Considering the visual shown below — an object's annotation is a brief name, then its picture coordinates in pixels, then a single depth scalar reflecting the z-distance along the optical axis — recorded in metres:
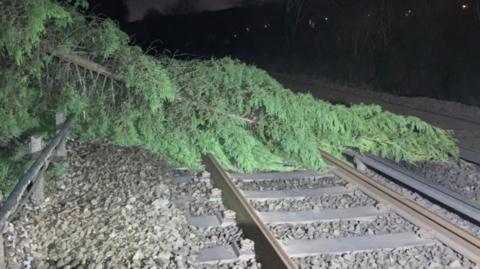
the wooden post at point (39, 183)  5.90
